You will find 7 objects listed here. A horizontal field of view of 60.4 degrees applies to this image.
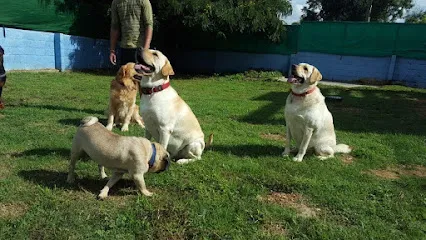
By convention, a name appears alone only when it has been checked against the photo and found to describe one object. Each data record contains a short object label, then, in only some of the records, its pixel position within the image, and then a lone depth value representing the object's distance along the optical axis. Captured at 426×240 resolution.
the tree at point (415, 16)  46.97
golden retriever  6.18
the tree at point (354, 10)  39.00
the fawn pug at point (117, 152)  3.29
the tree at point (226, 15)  16.27
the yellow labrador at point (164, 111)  4.32
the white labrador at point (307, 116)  4.86
